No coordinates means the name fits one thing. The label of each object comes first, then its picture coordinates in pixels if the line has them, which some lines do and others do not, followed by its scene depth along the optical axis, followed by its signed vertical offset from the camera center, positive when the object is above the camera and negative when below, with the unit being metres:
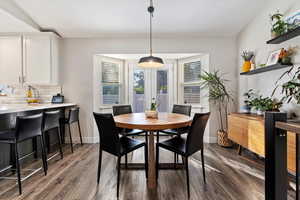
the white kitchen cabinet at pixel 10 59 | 3.09 +0.84
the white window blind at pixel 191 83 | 3.74 +0.41
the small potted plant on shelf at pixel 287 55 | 2.08 +0.62
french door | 4.08 +0.35
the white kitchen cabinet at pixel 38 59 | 3.15 +0.86
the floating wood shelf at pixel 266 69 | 2.16 +0.48
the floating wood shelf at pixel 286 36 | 1.88 +0.86
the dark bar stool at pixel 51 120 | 2.26 -0.34
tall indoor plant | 3.15 +0.03
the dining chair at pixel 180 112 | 2.49 -0.25
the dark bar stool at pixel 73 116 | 2.91 -0.35
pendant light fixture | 2.17 +0.55
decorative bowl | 2.15 -0.22
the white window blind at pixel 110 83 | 3.74 +0.42
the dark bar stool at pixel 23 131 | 1.71 -0.40
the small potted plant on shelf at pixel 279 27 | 2.09 +1.02
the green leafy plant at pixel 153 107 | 2.23 -0.12
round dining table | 1.65 -0.29
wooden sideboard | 1.74 -0.54
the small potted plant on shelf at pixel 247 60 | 2.87 +0.75
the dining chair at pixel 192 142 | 1.66 -0.53
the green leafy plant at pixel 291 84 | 1.75 +0.18
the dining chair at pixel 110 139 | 1.65 -0.47
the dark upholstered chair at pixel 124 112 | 2.50 -0.25
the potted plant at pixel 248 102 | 2.83 -0.06
